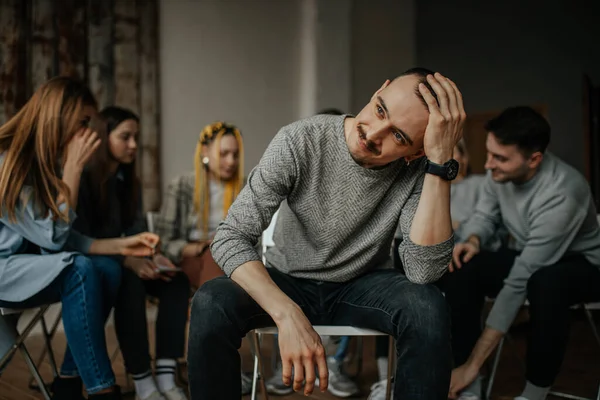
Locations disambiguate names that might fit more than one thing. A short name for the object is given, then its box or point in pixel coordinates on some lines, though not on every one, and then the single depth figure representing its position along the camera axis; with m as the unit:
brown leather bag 2.62
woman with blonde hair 2.94
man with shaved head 1.29
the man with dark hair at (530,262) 2.13
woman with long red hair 1.90
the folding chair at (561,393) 2.30
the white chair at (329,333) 1.51
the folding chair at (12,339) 1.99
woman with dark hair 2.20
